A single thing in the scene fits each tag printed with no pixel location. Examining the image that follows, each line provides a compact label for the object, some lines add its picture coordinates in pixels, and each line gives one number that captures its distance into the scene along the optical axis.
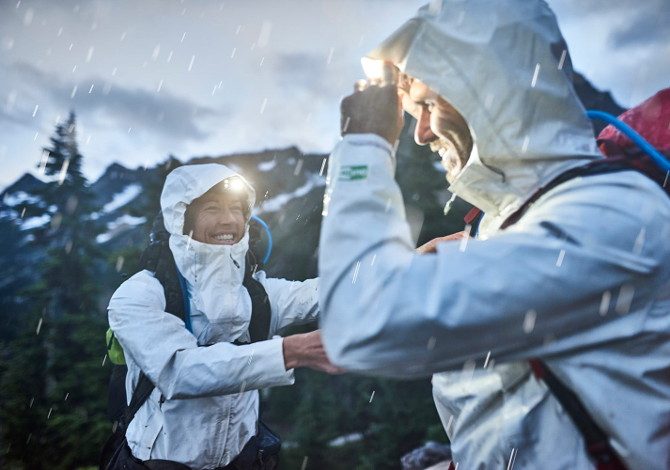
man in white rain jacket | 0.49
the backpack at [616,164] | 0.53
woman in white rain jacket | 1.01
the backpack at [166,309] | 1.16
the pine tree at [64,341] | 7.49
